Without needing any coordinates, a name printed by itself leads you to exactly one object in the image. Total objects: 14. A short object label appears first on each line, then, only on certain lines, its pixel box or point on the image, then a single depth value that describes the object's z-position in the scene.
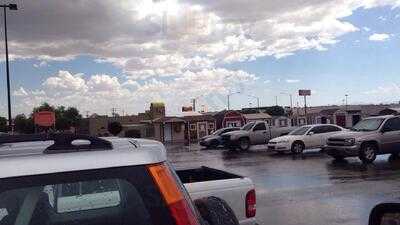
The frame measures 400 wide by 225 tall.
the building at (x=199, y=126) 74.75
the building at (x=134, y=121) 79.56
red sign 19.92
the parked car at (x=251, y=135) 37.78
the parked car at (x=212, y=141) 44.12
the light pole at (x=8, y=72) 35.88
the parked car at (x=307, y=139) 30.71
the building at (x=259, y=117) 81.36
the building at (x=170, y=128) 73.38
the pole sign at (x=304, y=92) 71.69
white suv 2.53
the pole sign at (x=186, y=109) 104.16
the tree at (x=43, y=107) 93.55
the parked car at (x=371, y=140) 23.22
